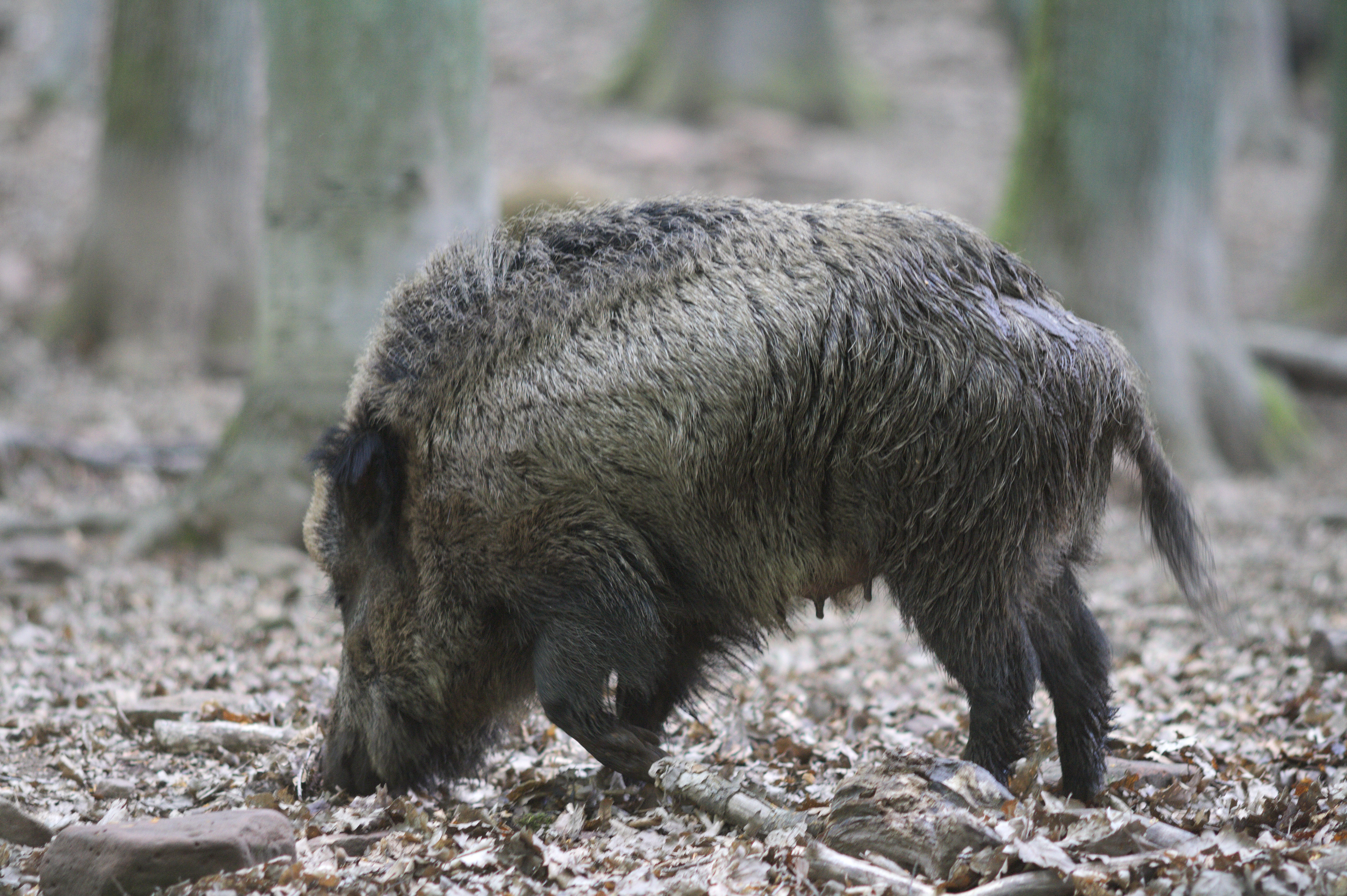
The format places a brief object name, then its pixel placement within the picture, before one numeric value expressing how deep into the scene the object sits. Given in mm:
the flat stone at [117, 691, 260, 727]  8328
